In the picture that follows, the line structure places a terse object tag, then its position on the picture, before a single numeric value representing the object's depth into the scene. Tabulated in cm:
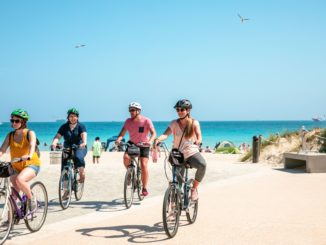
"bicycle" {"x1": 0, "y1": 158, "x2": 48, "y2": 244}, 610
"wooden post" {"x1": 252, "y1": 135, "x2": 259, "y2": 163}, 2208
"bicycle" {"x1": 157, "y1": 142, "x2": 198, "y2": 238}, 655
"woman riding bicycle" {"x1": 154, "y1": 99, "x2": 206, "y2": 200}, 725
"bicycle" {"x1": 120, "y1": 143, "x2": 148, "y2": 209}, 924
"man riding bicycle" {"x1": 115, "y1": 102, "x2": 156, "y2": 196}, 973
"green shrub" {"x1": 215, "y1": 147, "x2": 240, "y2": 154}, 3418
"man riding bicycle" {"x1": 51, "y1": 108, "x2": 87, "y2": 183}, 952
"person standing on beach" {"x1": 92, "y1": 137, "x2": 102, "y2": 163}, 2450
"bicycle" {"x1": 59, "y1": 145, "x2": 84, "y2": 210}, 923
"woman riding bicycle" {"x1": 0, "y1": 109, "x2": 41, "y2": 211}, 663
